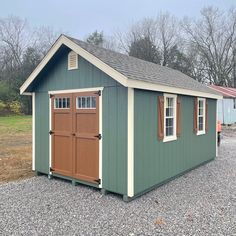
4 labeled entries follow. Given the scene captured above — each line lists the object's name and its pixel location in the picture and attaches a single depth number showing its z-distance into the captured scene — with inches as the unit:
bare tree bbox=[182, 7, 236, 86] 1449.3
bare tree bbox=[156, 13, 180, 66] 1513.3
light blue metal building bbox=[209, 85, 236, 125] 888.9
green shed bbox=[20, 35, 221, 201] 209.9
